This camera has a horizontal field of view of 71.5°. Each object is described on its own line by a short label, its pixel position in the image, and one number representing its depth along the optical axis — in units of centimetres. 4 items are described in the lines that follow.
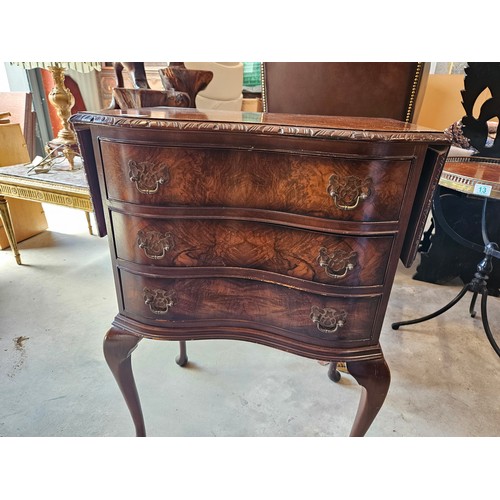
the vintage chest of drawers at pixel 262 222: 75
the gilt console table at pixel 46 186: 207
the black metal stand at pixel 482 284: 179
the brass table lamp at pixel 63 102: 212
